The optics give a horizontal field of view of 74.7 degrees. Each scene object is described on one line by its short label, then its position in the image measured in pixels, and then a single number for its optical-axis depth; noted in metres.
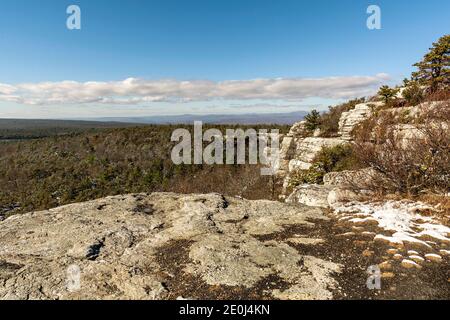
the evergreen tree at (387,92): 21.55
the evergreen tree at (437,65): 19.86
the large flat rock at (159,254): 5.11
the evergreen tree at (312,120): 31.22
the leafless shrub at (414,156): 9.08
